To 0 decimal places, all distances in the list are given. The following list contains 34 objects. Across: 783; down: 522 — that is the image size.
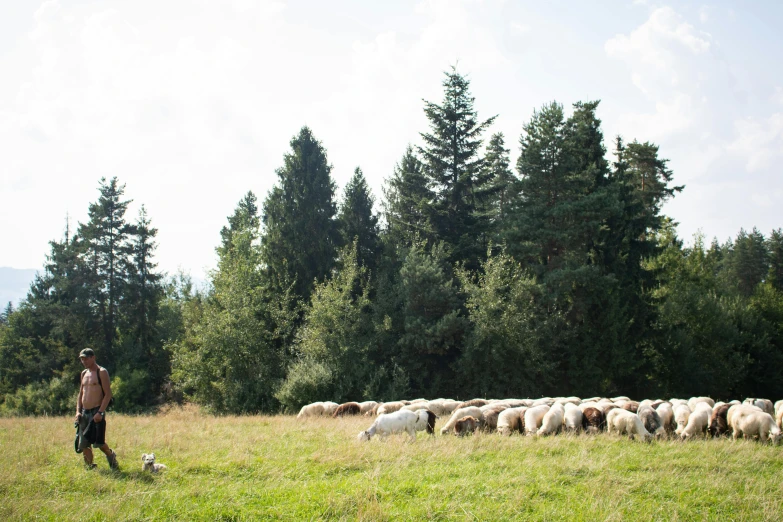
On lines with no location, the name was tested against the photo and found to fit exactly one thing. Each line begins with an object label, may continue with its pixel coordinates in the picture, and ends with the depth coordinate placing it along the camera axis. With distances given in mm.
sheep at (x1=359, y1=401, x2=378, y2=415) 19031
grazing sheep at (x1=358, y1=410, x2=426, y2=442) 12219
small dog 9039
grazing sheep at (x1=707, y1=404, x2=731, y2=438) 13046
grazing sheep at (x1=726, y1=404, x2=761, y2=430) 12758
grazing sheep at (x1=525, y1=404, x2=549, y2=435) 13188
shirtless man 9242
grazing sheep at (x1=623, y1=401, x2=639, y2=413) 15039
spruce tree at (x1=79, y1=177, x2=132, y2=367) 41875
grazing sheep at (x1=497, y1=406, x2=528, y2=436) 13469
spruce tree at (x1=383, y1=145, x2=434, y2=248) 33094
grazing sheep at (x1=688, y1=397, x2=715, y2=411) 16438
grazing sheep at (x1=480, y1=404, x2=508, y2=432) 14046
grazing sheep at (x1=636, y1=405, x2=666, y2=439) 12922
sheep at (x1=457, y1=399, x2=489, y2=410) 16712
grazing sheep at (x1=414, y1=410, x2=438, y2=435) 13219
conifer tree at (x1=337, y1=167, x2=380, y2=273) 35844
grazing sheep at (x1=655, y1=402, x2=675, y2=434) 14206
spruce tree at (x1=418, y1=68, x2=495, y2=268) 33156
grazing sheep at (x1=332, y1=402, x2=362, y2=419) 18594
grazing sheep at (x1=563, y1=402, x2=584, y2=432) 12966
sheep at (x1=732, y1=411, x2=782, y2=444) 11789
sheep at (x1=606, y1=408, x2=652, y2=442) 12110
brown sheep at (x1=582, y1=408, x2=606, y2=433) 13125
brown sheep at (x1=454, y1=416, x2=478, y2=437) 12758
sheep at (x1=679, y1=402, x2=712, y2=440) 12883
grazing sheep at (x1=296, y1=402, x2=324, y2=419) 19730
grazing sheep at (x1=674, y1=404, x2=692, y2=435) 13586
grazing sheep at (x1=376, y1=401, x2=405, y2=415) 17400
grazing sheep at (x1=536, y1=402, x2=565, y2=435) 12758
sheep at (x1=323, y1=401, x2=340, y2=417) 19619
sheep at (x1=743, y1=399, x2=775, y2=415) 16775
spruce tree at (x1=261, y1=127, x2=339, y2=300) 35094
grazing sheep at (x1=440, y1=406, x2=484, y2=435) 13793
